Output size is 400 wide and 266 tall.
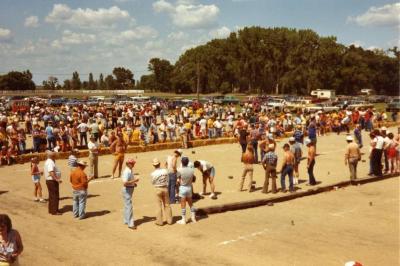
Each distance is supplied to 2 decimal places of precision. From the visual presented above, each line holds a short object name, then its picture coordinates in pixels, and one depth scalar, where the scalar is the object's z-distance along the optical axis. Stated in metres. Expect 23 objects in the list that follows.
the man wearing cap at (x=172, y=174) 13.58
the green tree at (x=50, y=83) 176.12
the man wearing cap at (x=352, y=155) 16.19
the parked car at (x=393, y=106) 51.47
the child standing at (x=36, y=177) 13.77
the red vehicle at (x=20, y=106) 43.03
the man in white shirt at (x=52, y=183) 12.46
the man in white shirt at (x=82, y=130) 24.38
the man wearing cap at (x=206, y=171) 13.64
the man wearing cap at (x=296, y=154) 16.09
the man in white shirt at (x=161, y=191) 11.20
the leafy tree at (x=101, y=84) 183.88
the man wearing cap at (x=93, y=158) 17.05
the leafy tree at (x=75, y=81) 176.12
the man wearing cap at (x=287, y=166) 14.59
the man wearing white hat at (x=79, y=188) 11.68
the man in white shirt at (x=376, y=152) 17.52
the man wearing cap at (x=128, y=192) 11.18
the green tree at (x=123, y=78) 173.50
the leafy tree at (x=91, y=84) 183.56
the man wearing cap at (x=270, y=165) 14.45
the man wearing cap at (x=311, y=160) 15.66
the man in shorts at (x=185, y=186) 11.60
